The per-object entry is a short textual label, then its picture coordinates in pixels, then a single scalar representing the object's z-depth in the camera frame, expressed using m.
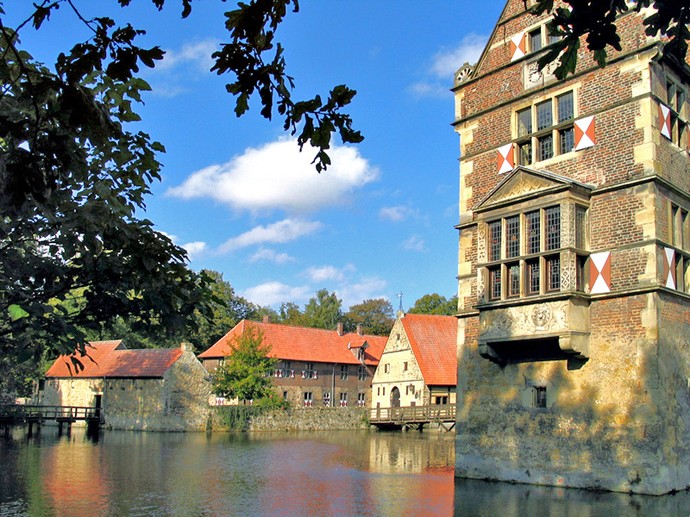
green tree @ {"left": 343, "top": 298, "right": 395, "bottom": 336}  79.00
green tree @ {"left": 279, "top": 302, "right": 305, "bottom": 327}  79.94
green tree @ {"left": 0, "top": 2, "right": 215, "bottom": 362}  6.39
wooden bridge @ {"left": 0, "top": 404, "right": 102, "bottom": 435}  36.38
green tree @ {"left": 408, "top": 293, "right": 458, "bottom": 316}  67.94
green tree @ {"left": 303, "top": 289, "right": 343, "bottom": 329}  81.94
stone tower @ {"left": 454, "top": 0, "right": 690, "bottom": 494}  14.40
